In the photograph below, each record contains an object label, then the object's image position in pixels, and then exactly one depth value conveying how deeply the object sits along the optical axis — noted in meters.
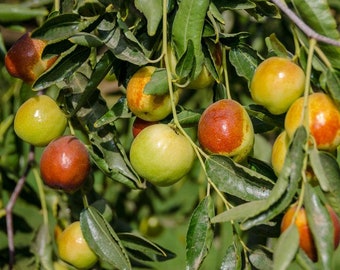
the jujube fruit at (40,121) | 0.67
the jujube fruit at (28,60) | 0.67
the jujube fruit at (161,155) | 0.62
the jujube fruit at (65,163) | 0.67
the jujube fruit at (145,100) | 0.63
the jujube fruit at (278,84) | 0.60
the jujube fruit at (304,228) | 0.57
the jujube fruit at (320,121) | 0.59
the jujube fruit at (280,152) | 0.60
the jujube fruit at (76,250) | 0.69
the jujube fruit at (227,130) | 0.62
